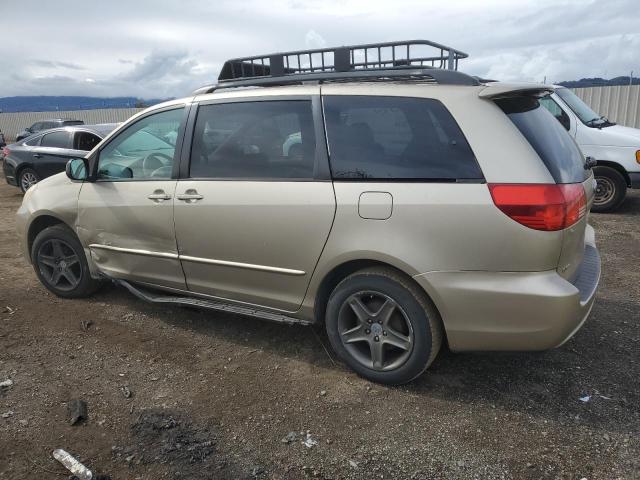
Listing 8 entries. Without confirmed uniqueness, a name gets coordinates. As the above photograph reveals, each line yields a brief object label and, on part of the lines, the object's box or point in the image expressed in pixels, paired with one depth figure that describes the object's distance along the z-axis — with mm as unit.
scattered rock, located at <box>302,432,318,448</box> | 2703
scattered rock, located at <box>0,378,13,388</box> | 3296
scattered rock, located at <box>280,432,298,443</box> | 2743
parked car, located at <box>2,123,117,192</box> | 9953
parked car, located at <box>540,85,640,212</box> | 7523
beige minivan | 2701
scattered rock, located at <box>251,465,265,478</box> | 2498
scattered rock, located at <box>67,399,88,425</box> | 2920
